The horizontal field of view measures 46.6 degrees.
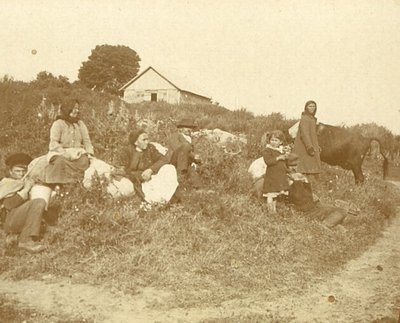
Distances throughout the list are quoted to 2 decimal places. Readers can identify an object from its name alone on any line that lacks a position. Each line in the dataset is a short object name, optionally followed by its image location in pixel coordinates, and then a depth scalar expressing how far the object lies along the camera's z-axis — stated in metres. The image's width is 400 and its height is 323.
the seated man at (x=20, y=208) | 5.39
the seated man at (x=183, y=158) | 7.55
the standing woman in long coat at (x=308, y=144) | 8.52
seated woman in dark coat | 6.71
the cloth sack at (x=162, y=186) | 6.66
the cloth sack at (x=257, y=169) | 7.89
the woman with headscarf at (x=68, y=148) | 6.55
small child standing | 7.09
